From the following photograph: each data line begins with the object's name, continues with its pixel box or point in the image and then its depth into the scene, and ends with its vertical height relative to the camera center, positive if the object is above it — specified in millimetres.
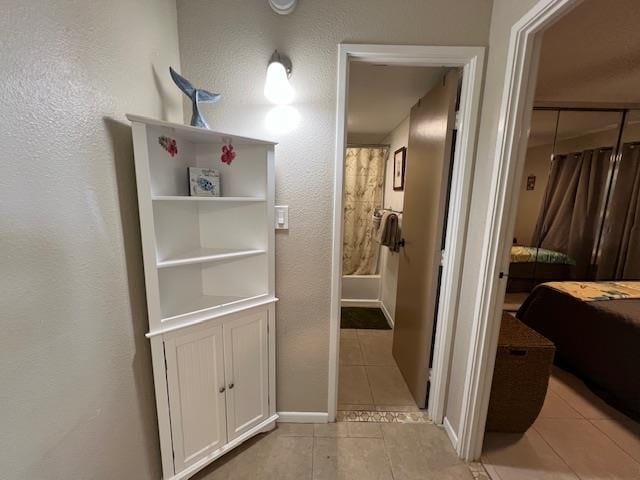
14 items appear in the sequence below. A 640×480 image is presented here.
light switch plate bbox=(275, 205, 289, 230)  1473 -119
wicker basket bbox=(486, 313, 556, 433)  1479 -976
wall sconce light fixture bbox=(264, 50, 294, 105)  1269 +531
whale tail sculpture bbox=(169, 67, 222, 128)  1182 +416
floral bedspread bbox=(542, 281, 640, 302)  2061 -702
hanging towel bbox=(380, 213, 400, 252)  2754 -344
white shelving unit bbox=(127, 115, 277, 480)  1138 -506
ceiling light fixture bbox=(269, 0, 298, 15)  1253 +861
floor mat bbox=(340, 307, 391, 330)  2984 -1386
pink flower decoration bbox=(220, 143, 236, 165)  1384 +198
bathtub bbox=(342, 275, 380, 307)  3523 -1204
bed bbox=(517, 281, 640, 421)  1729 -938
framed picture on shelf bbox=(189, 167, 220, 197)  1292 +52
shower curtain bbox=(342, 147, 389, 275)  3518 -103
